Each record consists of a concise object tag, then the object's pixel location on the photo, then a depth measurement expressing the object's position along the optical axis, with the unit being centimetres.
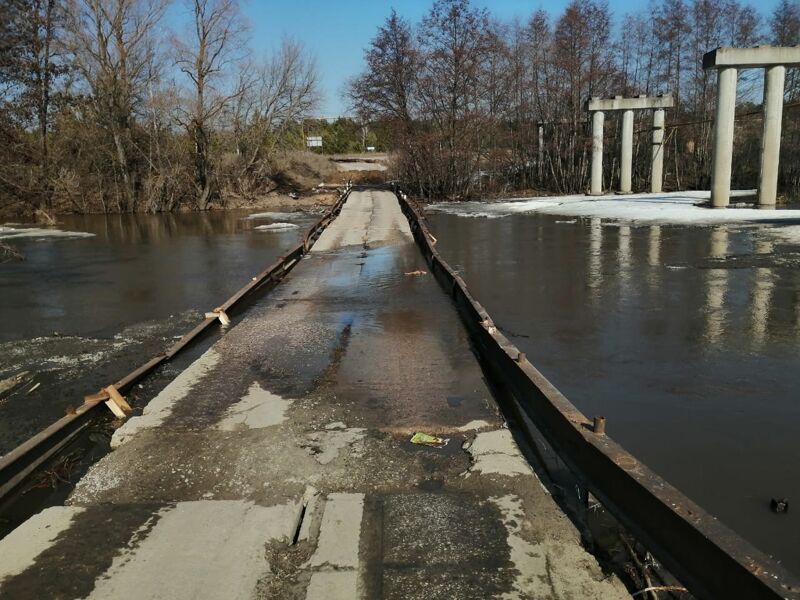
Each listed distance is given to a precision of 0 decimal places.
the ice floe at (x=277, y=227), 2166
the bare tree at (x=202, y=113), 3353
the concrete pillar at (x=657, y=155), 3161
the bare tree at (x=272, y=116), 3666
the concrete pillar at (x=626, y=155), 3092
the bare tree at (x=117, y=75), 3116
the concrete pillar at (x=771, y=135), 2078
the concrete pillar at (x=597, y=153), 3133
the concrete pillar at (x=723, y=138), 2117
